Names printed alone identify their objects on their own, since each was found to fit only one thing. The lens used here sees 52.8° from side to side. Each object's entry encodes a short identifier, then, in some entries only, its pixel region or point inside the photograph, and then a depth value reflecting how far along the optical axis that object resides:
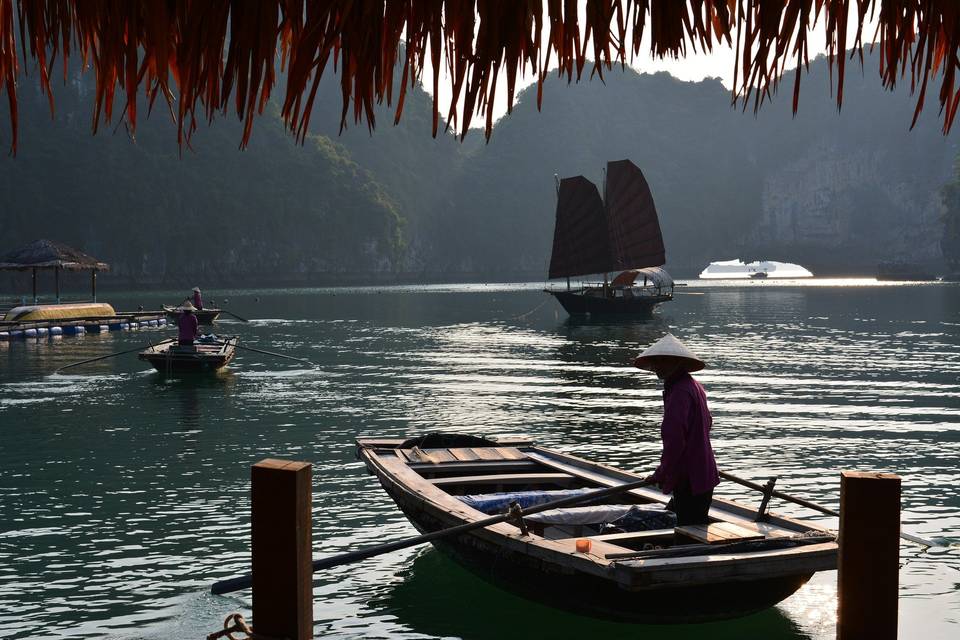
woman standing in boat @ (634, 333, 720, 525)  6.85
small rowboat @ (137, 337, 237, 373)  24.86
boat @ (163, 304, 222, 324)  45.97
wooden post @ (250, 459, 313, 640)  4.51
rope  5.07
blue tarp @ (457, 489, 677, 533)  7.71
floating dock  39.78
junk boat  57.19
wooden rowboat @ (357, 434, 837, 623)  6.20
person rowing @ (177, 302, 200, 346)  25.25
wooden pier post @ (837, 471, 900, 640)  4.47
